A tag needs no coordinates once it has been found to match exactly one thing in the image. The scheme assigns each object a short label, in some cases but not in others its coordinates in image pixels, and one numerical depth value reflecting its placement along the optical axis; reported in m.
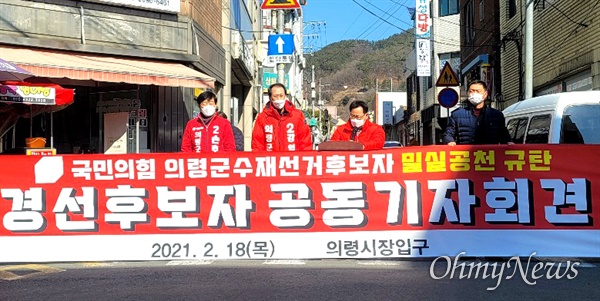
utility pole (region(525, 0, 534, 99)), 16.77
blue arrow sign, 18.81
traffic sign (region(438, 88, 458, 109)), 17.25
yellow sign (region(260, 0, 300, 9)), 16.23
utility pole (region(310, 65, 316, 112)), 66.94
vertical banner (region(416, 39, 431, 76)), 39.88
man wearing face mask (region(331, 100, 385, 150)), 8.34
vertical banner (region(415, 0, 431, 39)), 39.47
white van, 8.78
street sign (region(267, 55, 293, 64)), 19.55
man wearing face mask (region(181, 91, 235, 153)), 8.91
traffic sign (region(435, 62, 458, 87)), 17.77
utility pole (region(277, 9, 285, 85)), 20.27
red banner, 6.94
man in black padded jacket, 8.08
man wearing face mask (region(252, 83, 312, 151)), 8.80
